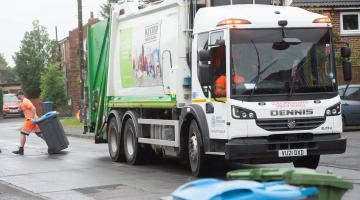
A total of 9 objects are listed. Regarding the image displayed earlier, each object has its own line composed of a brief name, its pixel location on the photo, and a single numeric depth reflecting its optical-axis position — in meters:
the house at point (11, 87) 81.16
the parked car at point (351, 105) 21.67
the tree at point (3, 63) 157.50
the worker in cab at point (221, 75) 10.49
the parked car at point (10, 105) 56.22
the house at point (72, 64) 59.69
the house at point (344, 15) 27.80
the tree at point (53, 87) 49.88
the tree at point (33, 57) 77.94
